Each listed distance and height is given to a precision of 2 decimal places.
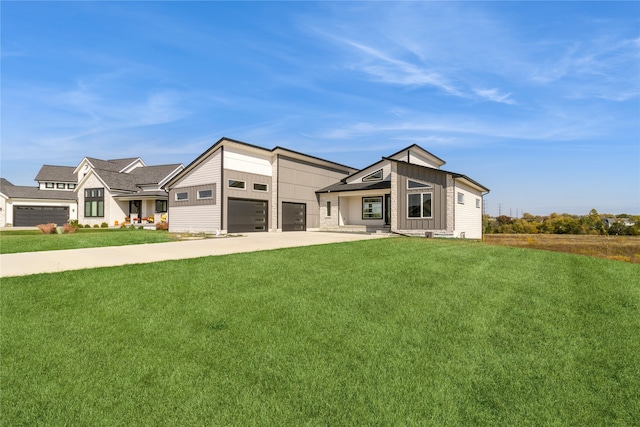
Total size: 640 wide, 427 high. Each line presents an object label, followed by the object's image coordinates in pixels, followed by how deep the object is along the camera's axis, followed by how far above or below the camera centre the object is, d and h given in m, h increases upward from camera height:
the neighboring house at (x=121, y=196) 32.09 +2.49
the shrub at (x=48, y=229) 18.02 -0.46
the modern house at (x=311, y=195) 19.08 +1.75
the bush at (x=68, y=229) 18.42 -0.48
